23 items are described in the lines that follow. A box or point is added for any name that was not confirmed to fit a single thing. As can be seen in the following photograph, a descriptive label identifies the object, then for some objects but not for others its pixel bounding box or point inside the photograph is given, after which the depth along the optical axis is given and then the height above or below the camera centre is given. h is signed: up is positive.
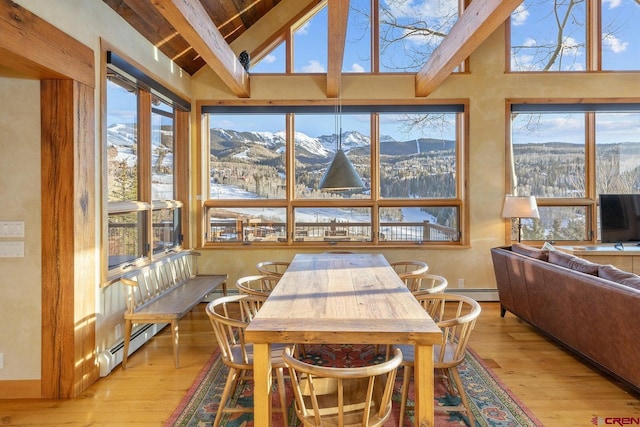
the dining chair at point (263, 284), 2.90 -0.57
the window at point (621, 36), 5.20 +2.33
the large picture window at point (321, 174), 5.32 +0.47
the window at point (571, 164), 5.28 +0.66
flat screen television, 4.85 -0.04
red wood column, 2.70 -0.14
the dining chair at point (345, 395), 1.59 -0.91
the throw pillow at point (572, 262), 3.12 -0.42
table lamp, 4.71 +0.07
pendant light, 3.84 +0.37
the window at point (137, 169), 3.42 +0.46
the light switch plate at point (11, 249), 2.70 -0.23
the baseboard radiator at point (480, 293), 5.21 -1.05
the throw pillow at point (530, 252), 3.91 -0.40
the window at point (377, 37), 5.30 +2.38
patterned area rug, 2.46 -1.27
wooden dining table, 1.95 -0.57
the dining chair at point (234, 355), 2.27 -0.87
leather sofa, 2.57 -0.71
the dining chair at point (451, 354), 2.26 -0.87
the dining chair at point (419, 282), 2.90 -0.55
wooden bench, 3.28 -0.78
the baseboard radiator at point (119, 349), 3.09 -1.15
